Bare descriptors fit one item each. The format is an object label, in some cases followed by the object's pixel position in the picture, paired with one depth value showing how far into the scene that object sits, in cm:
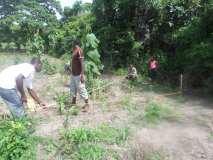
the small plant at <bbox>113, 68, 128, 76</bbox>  663
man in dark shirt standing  370
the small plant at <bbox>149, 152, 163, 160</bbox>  261
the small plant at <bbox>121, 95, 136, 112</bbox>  388
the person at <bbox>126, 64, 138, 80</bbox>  578
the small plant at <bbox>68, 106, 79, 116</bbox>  352
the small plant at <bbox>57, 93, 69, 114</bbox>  358
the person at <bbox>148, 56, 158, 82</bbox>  617
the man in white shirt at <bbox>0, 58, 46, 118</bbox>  276
